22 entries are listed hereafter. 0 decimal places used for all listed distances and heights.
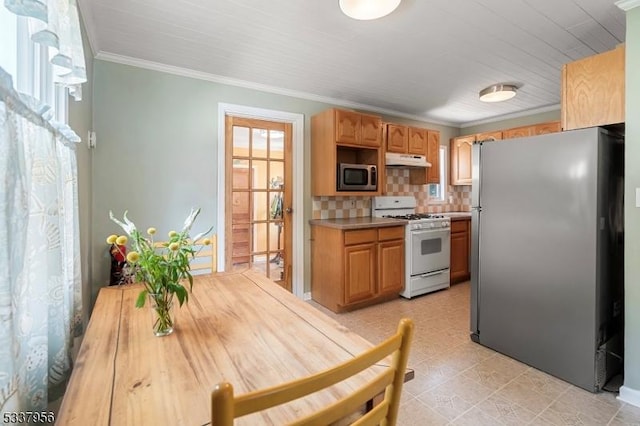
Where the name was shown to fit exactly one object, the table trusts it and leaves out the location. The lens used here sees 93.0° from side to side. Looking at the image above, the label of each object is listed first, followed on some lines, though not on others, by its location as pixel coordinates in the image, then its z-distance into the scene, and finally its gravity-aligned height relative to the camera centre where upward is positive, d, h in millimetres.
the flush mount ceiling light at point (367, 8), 1672 +1137
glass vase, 1080 -364
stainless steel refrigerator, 1884 -284
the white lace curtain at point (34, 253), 719 -135
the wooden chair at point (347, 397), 455 -317
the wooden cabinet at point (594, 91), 1871 +771
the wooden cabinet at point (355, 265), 3150 -610
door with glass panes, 3150 +140
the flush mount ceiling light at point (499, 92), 3238 +1268
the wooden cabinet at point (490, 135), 4397 +1112
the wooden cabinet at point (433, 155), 4344 +788
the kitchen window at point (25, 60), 955 +540
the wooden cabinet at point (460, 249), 4141 -538
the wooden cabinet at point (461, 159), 4738 +810
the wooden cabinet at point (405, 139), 3930 +954
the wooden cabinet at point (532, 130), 3854 +1069
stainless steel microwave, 3463 +388
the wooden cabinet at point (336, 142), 3354 +783
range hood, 3887 +652
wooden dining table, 689 -447
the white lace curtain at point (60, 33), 745 +515
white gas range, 3576 -495
